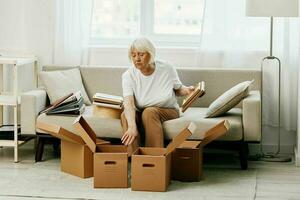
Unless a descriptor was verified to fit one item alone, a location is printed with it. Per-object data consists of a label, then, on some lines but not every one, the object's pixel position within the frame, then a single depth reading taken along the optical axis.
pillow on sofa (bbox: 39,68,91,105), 5.41
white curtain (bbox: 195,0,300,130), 5.50
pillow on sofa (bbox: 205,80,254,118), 4.89
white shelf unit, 5.15
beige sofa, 4.90
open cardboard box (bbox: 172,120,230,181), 4.66
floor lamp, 5.08
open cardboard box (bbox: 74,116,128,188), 4.44
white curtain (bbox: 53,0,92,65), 5.71
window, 5.84
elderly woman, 4.82
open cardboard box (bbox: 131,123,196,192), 4.36
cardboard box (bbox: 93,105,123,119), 5.02
